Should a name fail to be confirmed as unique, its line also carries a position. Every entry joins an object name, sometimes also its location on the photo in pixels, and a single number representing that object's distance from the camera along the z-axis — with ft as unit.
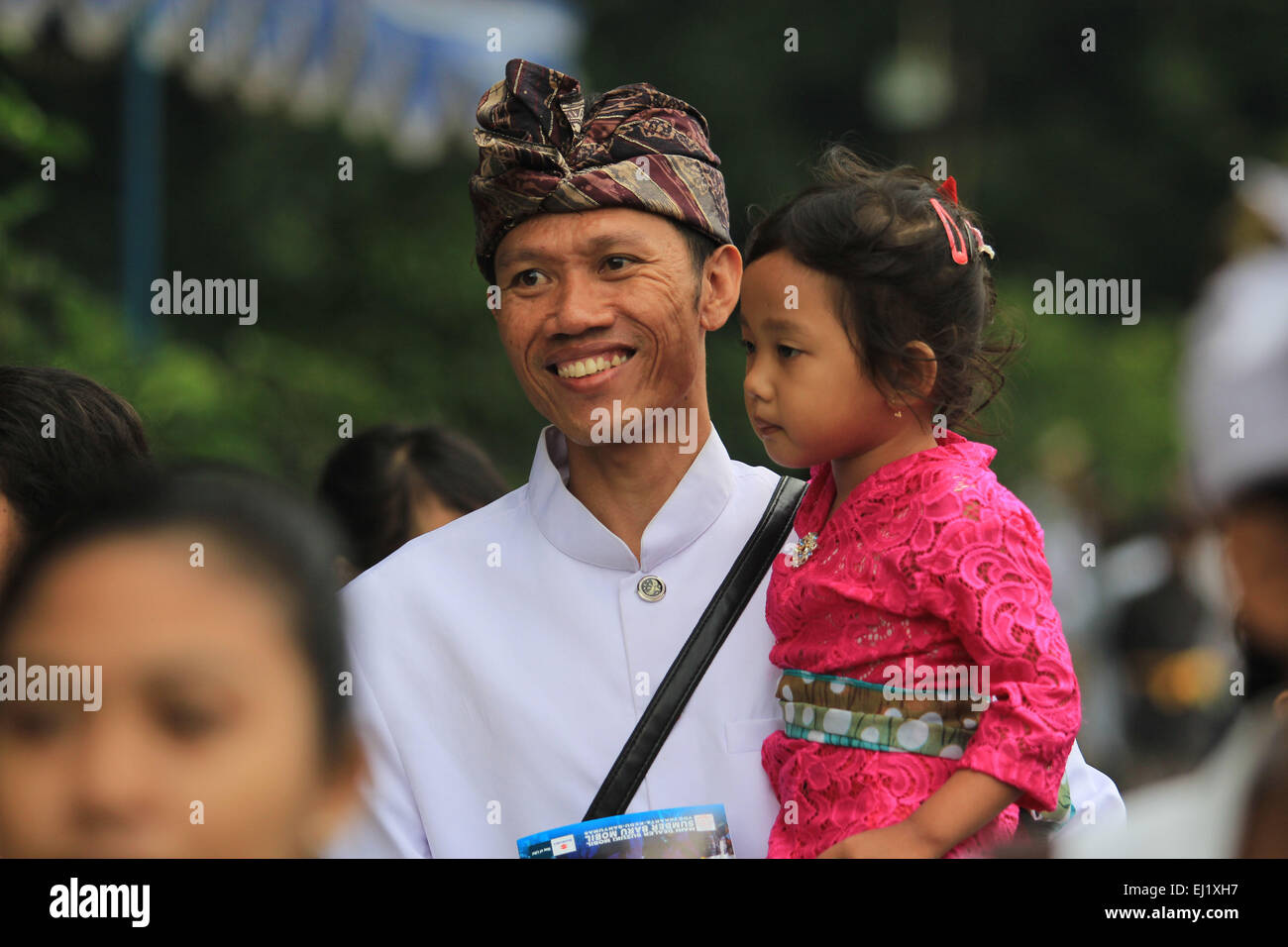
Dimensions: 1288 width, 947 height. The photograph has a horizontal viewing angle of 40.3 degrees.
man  9.88
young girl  8.85
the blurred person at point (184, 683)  4.73
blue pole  26.78
